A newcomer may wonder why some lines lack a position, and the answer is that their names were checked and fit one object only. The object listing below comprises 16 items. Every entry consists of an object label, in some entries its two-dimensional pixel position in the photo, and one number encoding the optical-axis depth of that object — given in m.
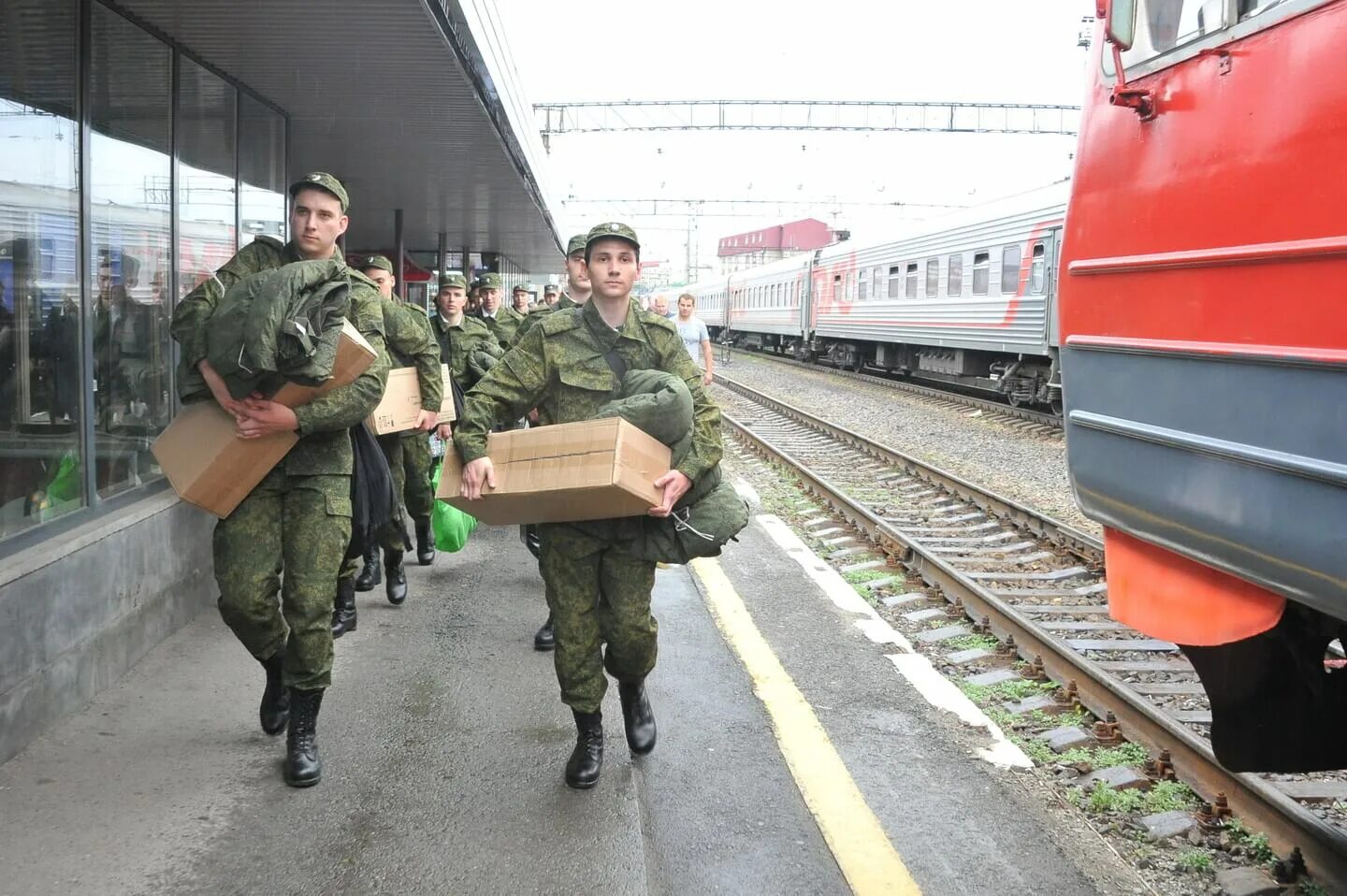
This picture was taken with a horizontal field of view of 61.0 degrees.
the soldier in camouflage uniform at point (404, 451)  5.14
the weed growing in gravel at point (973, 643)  5.71
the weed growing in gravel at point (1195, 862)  3.38
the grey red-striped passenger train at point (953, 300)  16.39
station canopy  5.41
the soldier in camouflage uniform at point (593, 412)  3.78
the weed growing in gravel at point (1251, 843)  3.42
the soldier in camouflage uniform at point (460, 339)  7.50
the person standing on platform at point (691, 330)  12.12
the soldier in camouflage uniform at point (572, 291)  4.96
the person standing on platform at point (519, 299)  11.94
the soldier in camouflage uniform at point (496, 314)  9.29
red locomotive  1.98
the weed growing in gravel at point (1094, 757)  4.19
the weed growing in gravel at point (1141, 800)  3.79
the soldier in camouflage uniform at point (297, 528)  3.77
